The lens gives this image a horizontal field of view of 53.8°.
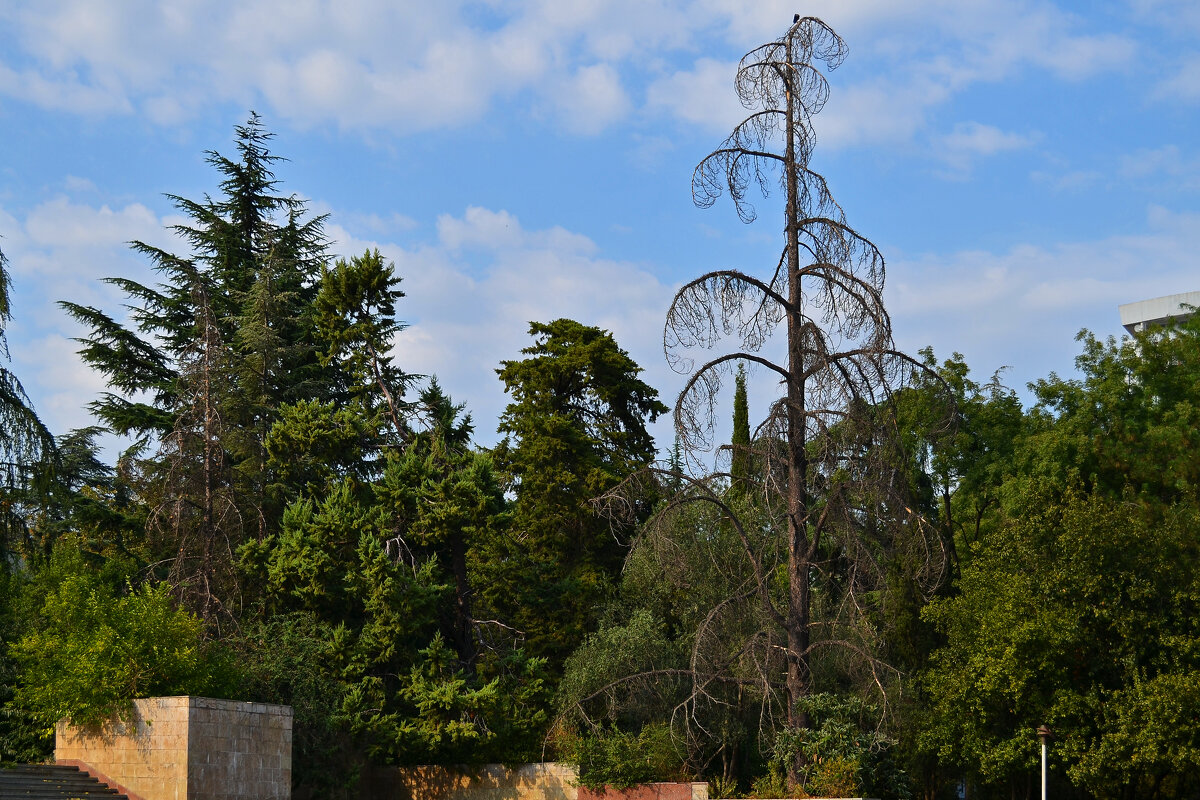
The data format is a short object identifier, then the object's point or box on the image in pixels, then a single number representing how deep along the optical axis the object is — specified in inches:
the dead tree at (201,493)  1063.6
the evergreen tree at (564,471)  1159.0
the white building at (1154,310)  2094.4
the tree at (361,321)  1224.2
